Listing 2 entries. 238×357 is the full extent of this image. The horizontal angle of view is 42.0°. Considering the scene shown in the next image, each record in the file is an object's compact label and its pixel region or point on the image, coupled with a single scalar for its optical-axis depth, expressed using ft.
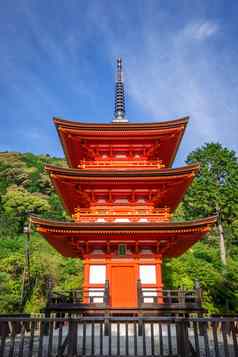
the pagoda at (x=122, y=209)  50.52
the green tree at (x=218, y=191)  129.90
